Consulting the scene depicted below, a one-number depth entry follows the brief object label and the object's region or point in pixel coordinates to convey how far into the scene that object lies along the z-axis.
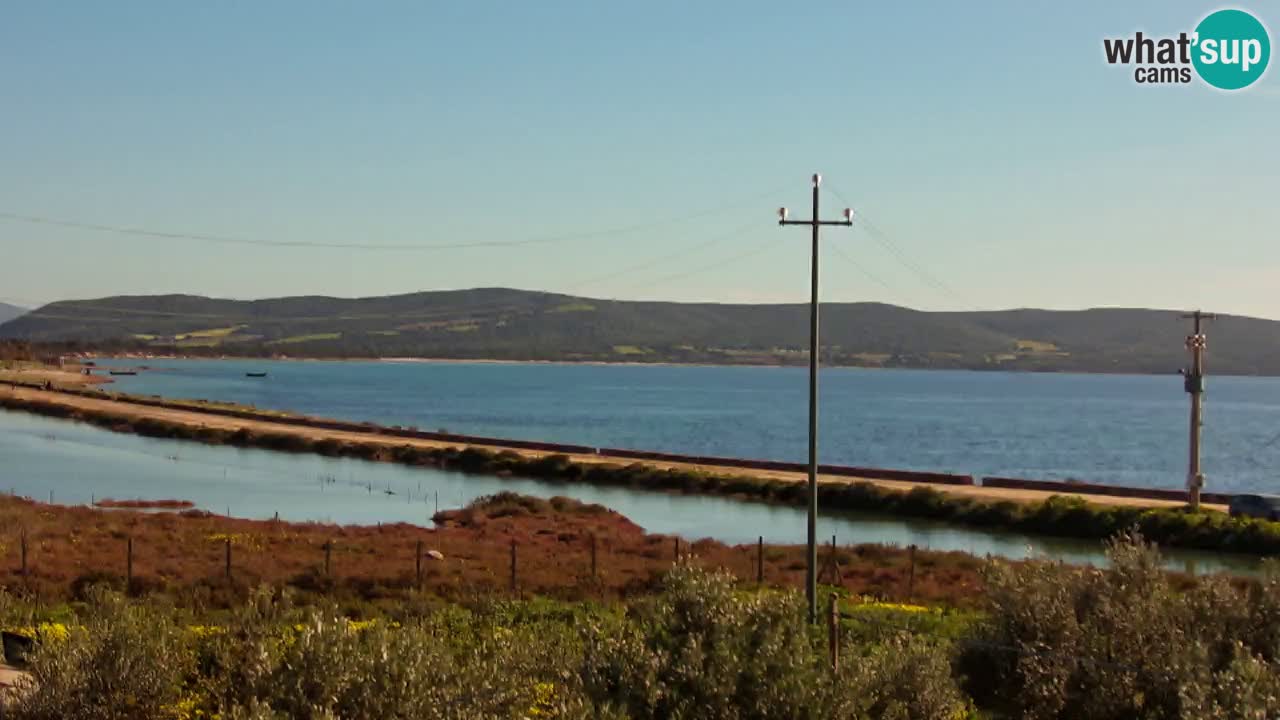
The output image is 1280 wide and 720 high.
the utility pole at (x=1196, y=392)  63.12
